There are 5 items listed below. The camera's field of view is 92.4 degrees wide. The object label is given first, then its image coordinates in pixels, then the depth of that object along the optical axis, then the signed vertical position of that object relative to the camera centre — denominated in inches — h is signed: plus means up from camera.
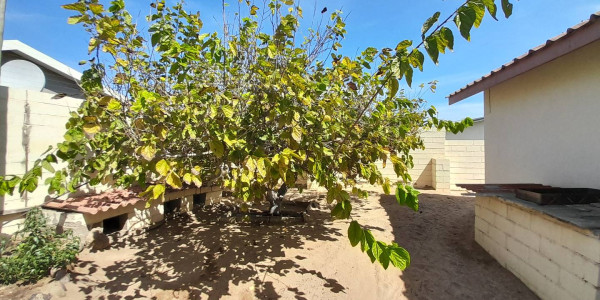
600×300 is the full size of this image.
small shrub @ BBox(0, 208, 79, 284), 127.5 -47.1
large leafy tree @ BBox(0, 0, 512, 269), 63.7 +15.9
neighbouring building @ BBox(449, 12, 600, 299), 104.6 -0.6
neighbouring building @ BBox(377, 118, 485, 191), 407.5 +3.4
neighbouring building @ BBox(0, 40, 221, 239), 153.3 -12.0
